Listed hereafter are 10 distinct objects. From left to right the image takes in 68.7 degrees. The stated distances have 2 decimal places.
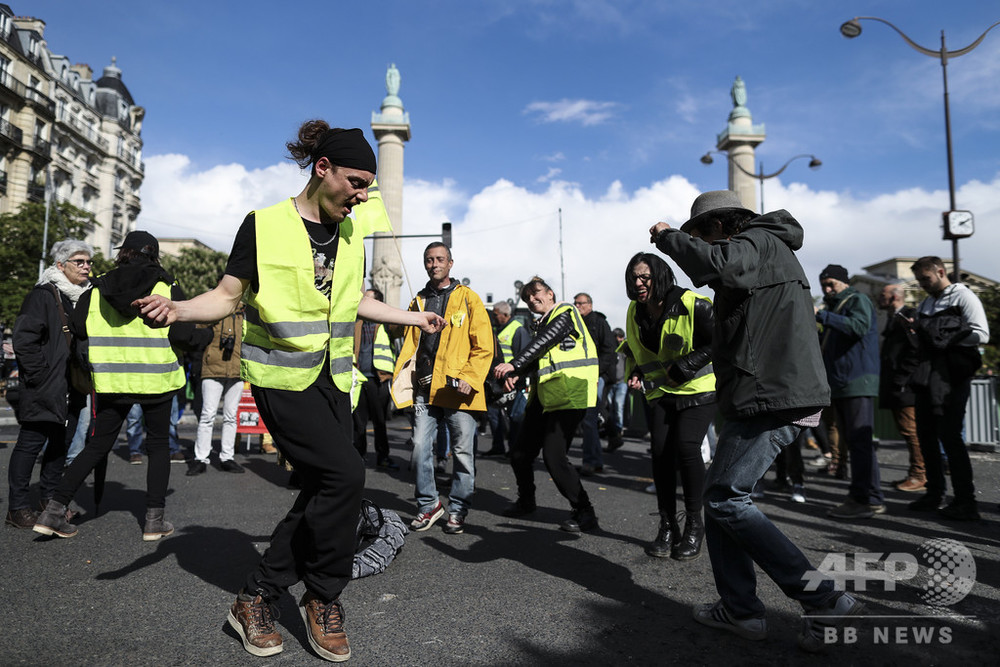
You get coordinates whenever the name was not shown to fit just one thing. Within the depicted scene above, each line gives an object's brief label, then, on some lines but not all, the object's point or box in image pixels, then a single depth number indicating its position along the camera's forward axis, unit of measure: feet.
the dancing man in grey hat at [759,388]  9.06
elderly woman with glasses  15.72
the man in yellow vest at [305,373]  9.11
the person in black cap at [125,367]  14.93
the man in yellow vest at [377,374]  26.58
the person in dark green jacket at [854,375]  18.34
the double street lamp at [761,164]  83.54
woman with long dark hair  14.08
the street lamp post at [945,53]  44.10
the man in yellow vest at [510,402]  30.68
